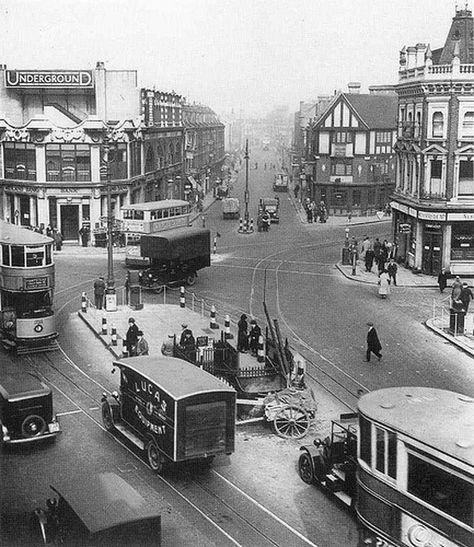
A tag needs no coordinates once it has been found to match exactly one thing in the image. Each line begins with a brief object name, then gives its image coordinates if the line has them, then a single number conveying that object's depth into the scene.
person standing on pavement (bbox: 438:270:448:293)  39.22
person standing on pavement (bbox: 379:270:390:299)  37.22
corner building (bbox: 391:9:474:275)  41.91
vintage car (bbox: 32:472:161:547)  12.83
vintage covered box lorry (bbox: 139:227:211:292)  38.69
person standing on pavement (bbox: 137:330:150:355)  25.03
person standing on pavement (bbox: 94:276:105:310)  33.75
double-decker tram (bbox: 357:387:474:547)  12.55
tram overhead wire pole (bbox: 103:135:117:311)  33.81
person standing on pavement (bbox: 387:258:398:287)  41.09
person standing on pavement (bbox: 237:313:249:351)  26.52
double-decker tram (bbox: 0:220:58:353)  27.67
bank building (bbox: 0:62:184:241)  55.16
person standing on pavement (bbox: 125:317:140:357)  26.34
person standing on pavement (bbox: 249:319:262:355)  25.68
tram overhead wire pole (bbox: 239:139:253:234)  62.88
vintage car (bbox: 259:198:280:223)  69.75
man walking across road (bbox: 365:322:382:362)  26.92
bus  48.69
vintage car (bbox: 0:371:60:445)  19.55
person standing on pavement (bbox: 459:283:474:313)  32.50
